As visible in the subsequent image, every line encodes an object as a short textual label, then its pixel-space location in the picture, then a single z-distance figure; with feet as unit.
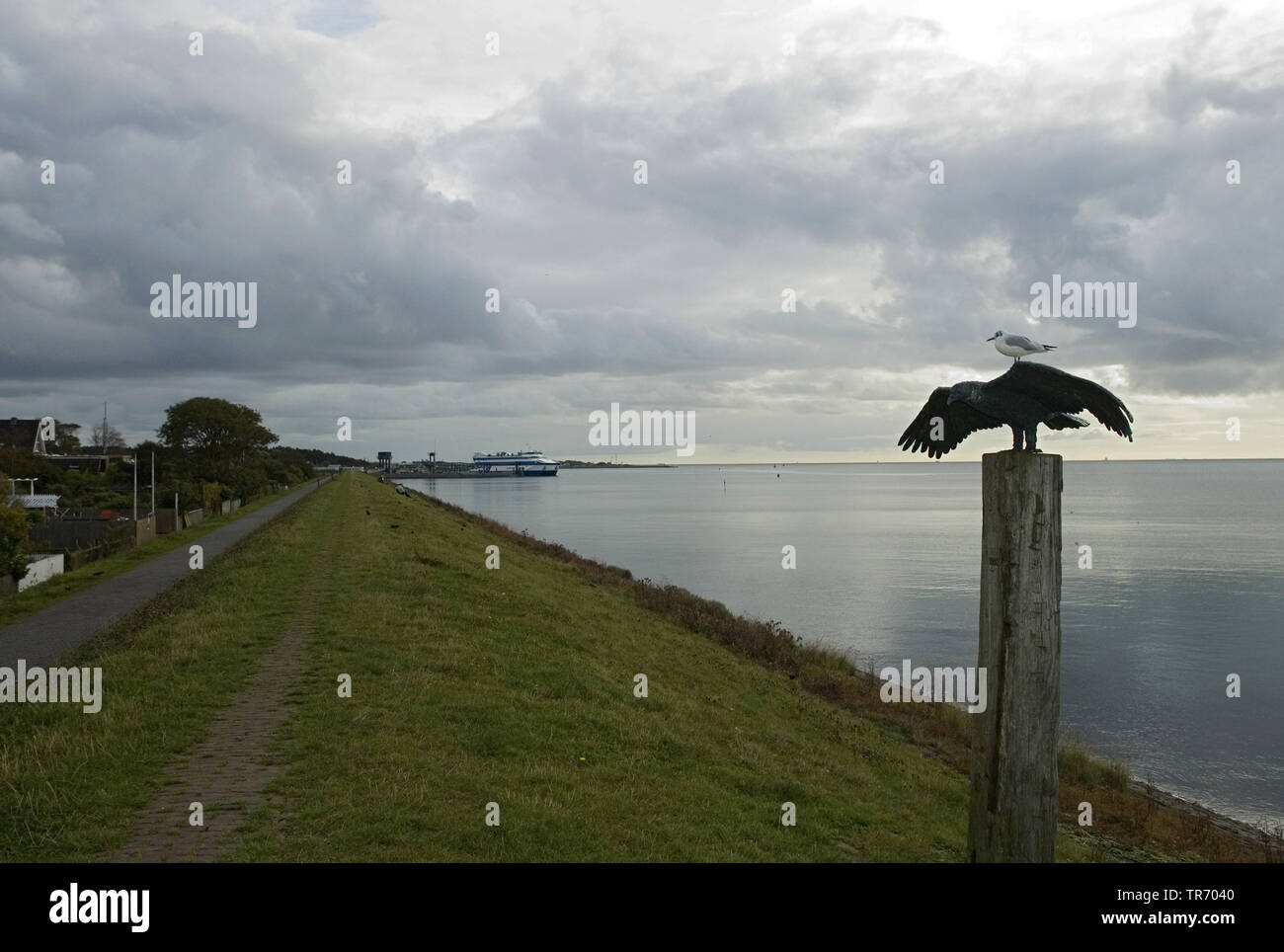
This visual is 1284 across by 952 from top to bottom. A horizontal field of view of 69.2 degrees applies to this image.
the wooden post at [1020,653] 16.88
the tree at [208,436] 242.99
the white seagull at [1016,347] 18.86
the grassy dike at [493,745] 25.18
